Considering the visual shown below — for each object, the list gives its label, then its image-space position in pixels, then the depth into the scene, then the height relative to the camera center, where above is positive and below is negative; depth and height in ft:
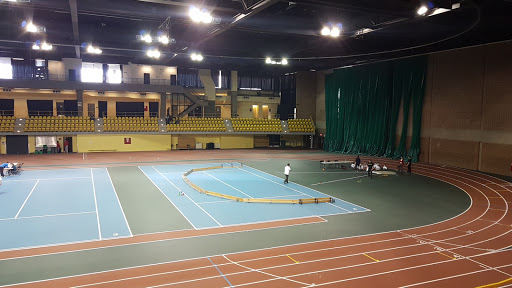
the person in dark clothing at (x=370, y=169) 74.33 -8.14
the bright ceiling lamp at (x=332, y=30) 63.41 +17.07
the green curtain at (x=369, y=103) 102.89 +7.94
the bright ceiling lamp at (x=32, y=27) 63.41 +17.21
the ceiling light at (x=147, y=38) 71.72 +17.16
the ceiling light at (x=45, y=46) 81.56 +17.52
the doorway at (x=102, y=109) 132.77 +5.81
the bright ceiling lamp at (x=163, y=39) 69.92 +16.62
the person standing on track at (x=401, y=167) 82.14 -8.60
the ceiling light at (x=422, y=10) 52.54 +17.31
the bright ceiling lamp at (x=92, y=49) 85.81 +17.96
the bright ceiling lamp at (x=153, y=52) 84.81 +17.03
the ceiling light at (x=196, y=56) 98.89 +19.15
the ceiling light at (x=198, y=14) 50.96 +15.70
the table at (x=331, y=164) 85.66 -8.54
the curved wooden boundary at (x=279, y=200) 51.62 -10.31
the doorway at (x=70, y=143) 115.24 -5.98
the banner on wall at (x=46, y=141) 114.01 -5.26
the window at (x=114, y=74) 127.44 +17.93
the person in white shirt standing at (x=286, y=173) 65.26 -8.09
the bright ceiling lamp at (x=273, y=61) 105.19 +19.50
